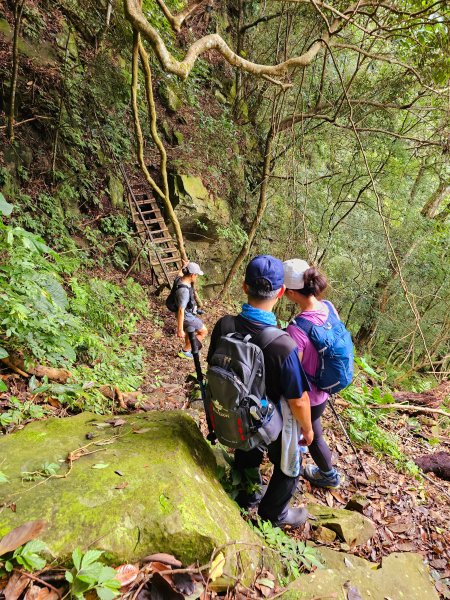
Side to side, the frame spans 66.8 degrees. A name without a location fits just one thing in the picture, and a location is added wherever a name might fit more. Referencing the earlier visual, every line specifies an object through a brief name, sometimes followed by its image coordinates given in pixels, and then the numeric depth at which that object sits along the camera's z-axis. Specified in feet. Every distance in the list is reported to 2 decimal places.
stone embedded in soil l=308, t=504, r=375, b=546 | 9.34
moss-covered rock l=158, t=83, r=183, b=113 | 31.60
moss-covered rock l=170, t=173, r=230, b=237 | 31.04
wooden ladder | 27.14
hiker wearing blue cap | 6.58
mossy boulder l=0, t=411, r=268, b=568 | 4.84
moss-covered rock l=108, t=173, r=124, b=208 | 27.73
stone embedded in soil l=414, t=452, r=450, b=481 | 15.17
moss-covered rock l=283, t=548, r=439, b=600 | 6.48
